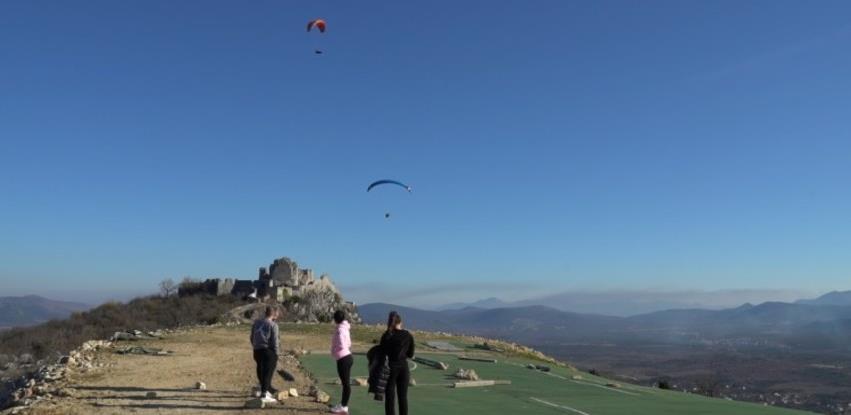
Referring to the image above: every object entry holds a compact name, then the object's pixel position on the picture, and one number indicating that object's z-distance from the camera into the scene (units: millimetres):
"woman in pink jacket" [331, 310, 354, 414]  12875
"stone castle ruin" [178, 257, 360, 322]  60719
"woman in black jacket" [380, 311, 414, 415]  11566
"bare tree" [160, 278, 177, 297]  68531
